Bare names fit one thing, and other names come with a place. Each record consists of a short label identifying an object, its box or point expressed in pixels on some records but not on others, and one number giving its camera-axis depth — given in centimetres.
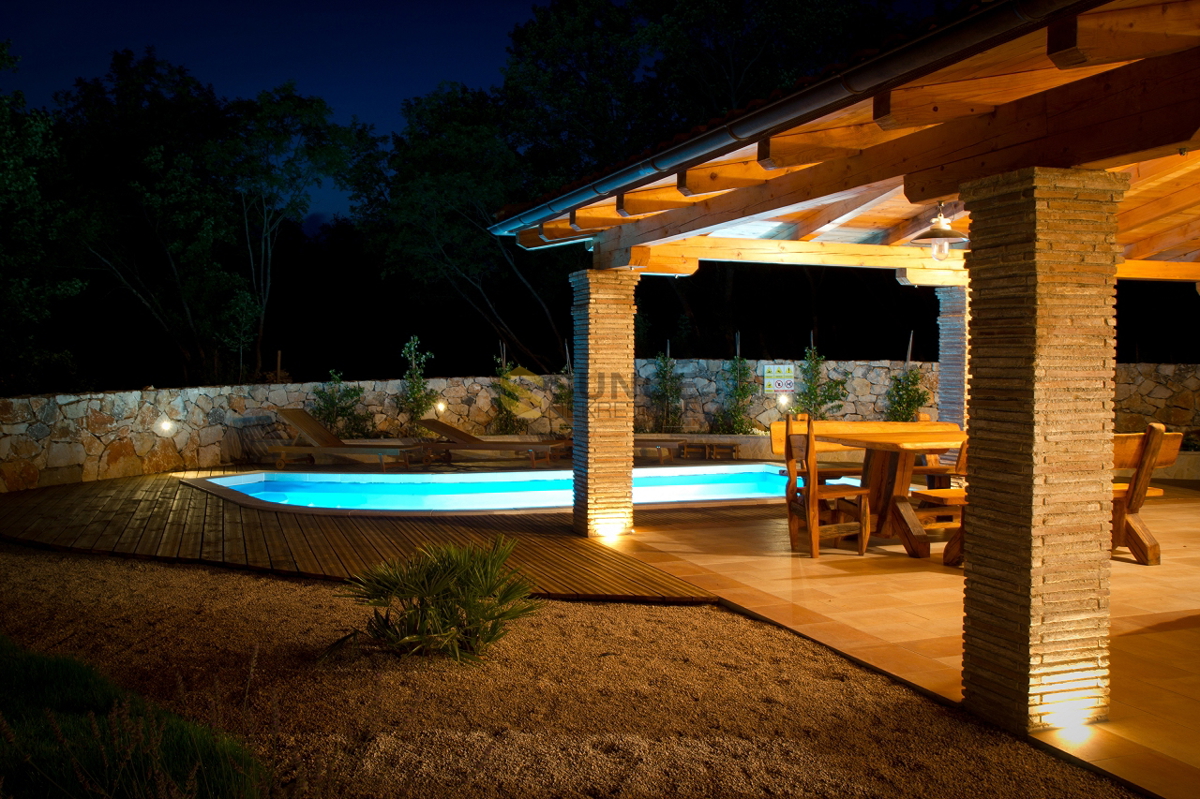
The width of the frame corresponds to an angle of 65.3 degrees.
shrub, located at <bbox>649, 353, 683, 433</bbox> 1631
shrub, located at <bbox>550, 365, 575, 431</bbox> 1598
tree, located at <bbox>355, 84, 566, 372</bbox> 1905
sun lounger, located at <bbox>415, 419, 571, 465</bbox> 1286
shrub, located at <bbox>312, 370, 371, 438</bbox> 1468
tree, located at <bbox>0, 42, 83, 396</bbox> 1329
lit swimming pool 1155
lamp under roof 704
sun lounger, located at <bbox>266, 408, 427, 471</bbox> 1275
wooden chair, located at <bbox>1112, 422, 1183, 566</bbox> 693
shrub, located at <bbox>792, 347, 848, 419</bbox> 1570
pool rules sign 1600
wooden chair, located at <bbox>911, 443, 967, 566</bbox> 709
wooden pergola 332
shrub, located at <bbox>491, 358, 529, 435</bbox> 1588
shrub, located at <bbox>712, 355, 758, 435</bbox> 1583
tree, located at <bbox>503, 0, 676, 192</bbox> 1962
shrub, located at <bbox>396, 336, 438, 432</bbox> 1538
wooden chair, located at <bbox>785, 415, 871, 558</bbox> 735
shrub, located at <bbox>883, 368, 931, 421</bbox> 1491
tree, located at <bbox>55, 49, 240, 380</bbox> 1702
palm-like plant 473
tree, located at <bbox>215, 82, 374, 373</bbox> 1780
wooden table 735
